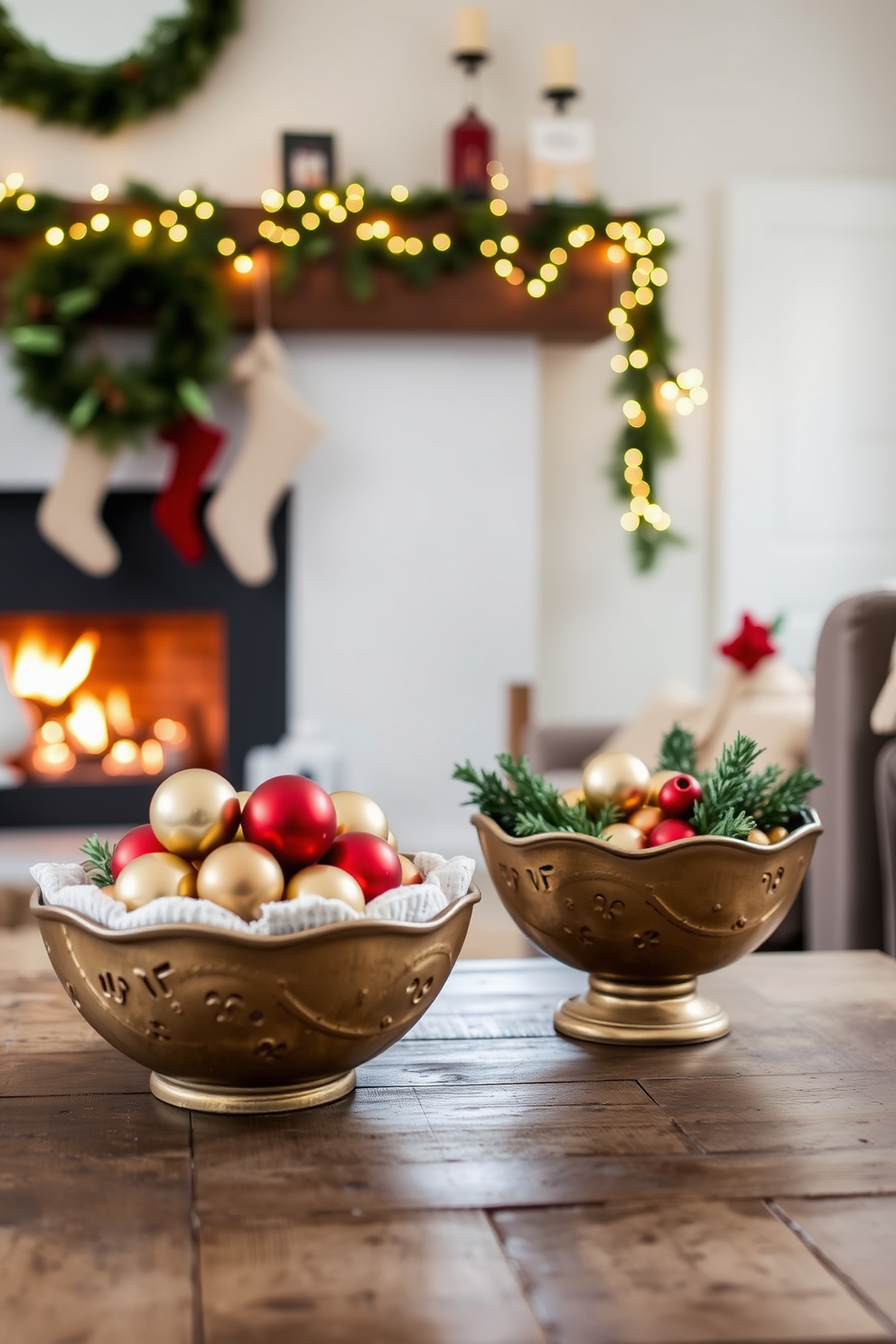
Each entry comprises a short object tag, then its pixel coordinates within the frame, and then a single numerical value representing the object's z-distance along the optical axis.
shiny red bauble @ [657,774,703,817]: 0.93
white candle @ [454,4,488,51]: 3.41
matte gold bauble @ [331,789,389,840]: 0.85
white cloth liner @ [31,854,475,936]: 0.72
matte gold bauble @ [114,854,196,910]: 0.76
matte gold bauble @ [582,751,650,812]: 0.96
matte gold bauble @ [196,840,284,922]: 0.75
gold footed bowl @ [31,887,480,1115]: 0.72
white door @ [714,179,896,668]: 3.74
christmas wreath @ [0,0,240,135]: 3.38
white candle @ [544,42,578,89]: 3.45
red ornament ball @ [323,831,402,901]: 0.80
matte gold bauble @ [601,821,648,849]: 0.91
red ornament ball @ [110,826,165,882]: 0.81
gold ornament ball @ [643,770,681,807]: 0.97
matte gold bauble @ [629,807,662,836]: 0.93
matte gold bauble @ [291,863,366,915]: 0.75
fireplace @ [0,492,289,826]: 3.46
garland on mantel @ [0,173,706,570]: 3.16
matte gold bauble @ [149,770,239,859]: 0.79
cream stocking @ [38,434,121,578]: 3.28
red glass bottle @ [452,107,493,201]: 3.41
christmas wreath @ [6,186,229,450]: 3.15
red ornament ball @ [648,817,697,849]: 0.90
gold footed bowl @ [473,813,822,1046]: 0.87
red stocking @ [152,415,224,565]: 3.29
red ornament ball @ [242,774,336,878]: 0.78
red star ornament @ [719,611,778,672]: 2.46
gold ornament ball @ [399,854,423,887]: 0.85
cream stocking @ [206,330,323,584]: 3.29
